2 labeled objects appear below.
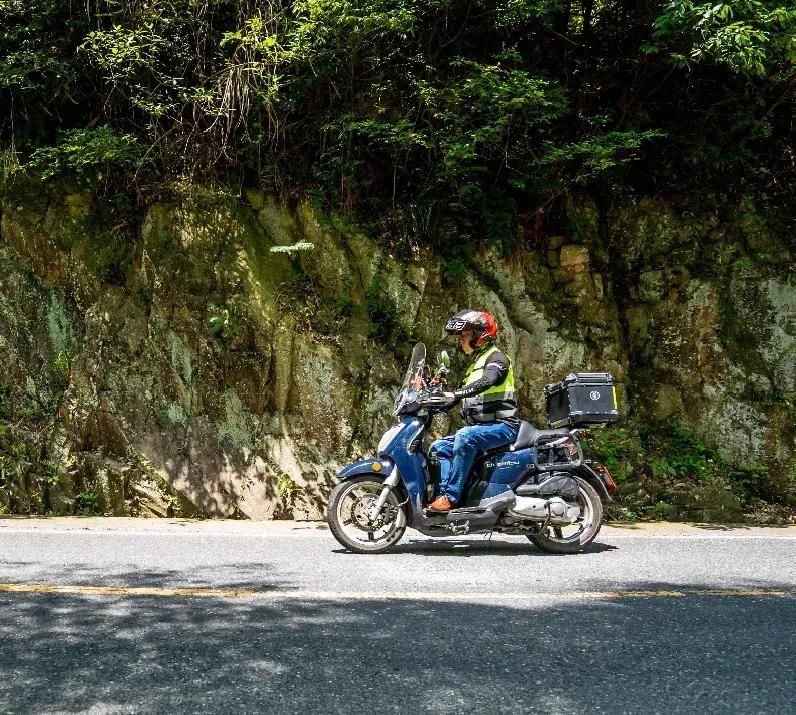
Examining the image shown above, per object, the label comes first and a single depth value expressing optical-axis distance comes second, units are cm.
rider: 697
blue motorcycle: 692
